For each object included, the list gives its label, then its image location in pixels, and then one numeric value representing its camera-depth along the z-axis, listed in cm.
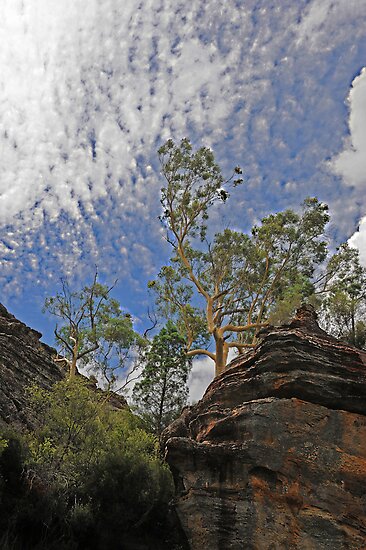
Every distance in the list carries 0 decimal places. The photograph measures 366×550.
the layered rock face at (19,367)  2015
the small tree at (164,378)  3266
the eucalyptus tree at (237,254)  2838
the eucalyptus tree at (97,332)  3384
